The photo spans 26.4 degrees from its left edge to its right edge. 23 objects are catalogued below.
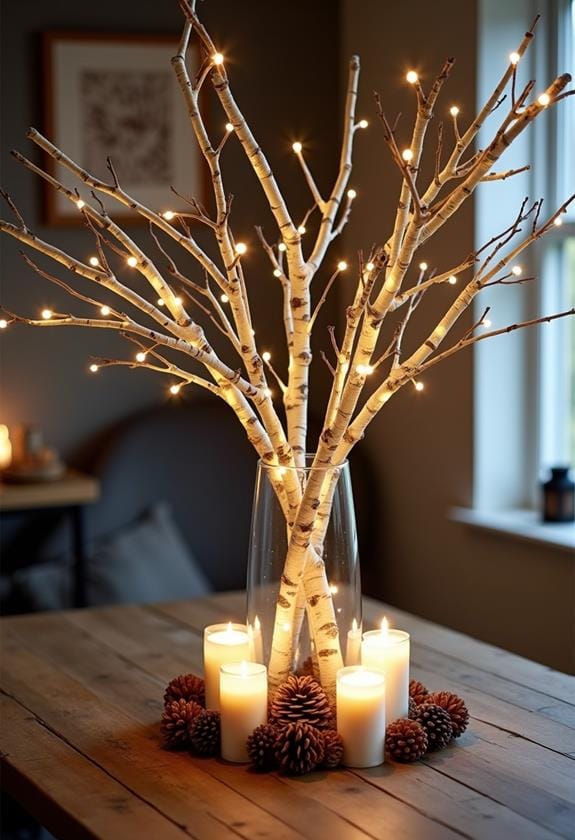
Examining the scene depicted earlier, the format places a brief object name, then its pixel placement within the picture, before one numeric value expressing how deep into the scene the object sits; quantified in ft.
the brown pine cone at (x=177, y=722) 5.56
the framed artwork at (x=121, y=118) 11.66
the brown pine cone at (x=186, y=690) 5.94
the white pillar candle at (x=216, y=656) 5.73
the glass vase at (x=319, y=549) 5.60
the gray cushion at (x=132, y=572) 10.93
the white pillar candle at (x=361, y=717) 5.26
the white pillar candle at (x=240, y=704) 5.32
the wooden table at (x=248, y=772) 4.76
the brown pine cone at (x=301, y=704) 5.43
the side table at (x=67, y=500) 10.71
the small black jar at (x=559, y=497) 10.59
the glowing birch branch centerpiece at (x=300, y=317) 5.14
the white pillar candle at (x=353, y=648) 5.62
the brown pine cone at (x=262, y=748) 5.26
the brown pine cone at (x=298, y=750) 5.21
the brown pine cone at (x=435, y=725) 5.51
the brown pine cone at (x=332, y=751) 5.30
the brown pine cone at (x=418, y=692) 5.82
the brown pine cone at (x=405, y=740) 5.34
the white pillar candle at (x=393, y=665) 5.53
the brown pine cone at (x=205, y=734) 5.45
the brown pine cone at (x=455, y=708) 5.64
